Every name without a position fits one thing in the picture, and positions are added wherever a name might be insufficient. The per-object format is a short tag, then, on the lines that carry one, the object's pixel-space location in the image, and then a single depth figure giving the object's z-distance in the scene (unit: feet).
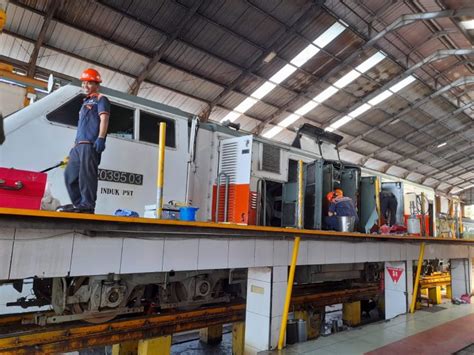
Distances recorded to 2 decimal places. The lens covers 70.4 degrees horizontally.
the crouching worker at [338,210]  18.01
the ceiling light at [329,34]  39.69
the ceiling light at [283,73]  43.42
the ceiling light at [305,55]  41.75
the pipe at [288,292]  12.62
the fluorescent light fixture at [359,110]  55.79
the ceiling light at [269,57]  39.88
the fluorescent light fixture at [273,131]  54.76
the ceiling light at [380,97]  54.19
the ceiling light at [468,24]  39.35
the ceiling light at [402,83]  51.77
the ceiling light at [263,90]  45.54
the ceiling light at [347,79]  48.01
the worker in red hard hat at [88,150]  9.77
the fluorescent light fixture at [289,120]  53.20
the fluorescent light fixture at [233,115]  49.22
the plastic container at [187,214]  10.89
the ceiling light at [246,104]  47.65
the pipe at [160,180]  10.15
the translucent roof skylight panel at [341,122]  56.85
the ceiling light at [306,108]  51.55
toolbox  7.41
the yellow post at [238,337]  16.90
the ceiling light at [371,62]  45.94
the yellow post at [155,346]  13.01
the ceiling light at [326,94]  49.99
